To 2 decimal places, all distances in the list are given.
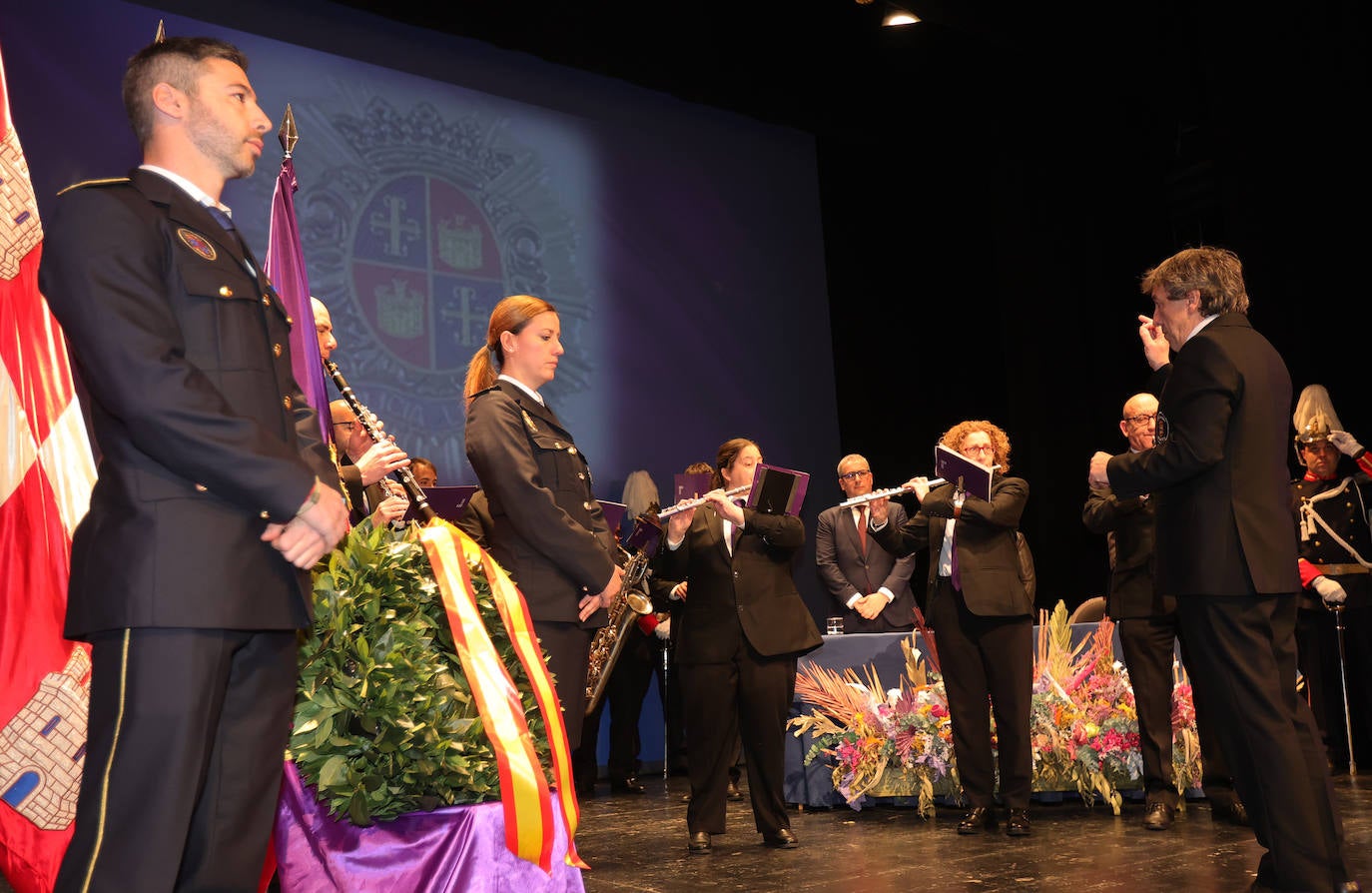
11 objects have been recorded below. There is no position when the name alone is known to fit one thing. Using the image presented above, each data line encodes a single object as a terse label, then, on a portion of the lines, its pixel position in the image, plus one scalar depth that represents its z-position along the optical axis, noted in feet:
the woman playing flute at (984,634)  15.42
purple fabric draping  7.70
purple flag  10.40
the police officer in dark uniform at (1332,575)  21.88
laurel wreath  7.59
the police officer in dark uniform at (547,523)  10.55
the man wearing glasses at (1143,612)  15.64
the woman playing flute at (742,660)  14.84
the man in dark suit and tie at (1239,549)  9.89
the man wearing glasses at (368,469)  10.05
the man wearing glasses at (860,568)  21.93
